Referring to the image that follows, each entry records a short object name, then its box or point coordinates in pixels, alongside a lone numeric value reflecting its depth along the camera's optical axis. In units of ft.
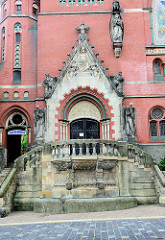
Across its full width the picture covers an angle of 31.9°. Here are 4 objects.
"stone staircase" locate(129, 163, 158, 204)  53.57
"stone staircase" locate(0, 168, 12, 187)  56.44
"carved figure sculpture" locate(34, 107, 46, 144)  69.10
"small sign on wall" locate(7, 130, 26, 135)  71.20
